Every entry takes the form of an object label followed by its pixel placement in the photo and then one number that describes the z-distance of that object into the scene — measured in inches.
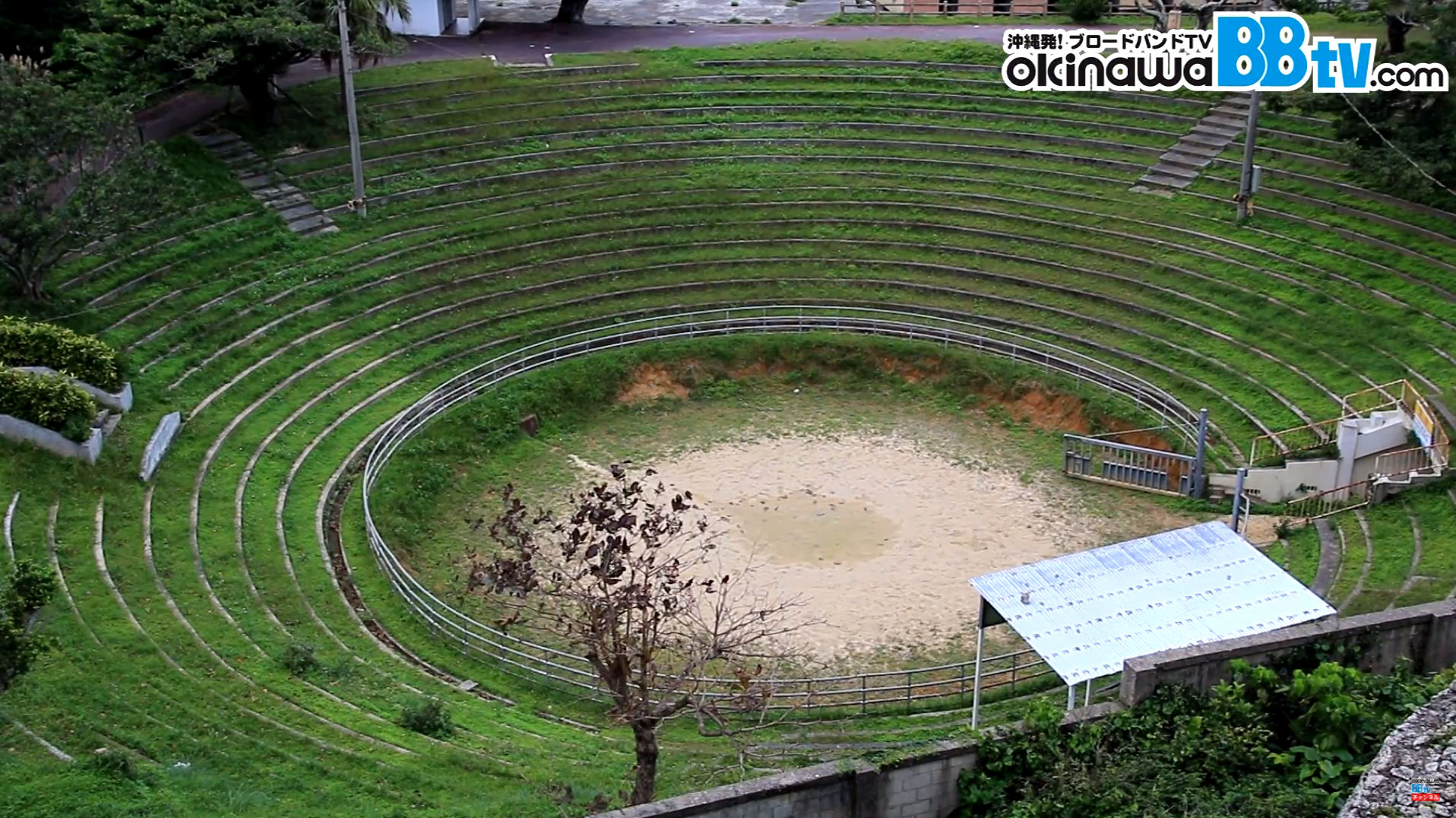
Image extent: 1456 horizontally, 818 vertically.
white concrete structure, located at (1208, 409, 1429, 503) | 1207.6
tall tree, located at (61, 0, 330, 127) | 1464.1
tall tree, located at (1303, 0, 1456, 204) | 1459.2
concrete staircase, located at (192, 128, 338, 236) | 1567.4
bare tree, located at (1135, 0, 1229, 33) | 1856.5
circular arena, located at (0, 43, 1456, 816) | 850.1
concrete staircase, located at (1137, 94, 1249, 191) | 1701.5
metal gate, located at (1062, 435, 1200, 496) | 1275.8
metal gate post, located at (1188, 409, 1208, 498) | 1224.8
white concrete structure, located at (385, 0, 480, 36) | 2049.7
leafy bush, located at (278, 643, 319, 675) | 908.6
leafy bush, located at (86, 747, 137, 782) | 703.1
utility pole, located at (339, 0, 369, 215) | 1497.3
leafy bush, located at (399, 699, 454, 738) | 846.5
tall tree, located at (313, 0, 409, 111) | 1593.3
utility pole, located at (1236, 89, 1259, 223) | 1546.5
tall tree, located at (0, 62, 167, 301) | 1217.4
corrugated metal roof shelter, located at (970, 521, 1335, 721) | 785.6
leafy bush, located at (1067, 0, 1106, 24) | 2126.0
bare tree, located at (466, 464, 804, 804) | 714.2
